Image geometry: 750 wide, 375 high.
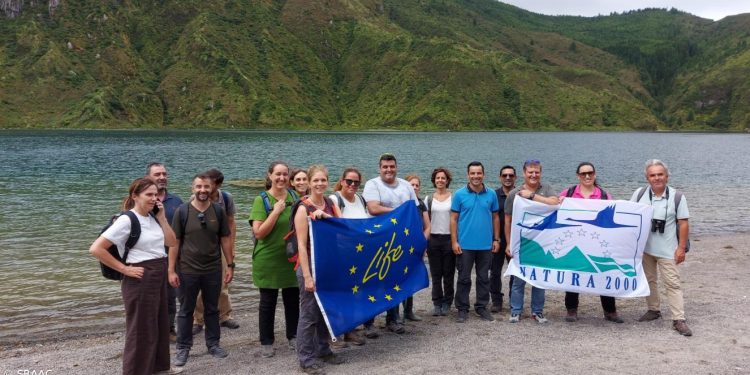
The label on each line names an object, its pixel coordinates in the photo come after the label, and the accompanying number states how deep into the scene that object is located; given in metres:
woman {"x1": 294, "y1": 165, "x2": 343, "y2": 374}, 6.56
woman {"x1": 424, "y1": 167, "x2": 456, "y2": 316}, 8.84
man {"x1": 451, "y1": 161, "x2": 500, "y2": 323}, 8.67
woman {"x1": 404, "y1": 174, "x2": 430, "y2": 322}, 8.61
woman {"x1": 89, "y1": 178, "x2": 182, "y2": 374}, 5.88
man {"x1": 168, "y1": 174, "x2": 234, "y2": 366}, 6.91
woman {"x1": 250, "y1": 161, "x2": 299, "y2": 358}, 7.00
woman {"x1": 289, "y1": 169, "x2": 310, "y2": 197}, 7.65
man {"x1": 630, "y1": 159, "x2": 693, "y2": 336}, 8.25
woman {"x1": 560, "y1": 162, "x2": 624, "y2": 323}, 8.73
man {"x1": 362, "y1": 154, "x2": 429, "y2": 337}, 7.85
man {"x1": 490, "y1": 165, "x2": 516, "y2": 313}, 9.00
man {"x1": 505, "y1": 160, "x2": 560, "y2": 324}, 8.72
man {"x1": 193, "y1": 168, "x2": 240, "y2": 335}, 7.11
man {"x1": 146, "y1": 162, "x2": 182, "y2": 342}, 7.77
